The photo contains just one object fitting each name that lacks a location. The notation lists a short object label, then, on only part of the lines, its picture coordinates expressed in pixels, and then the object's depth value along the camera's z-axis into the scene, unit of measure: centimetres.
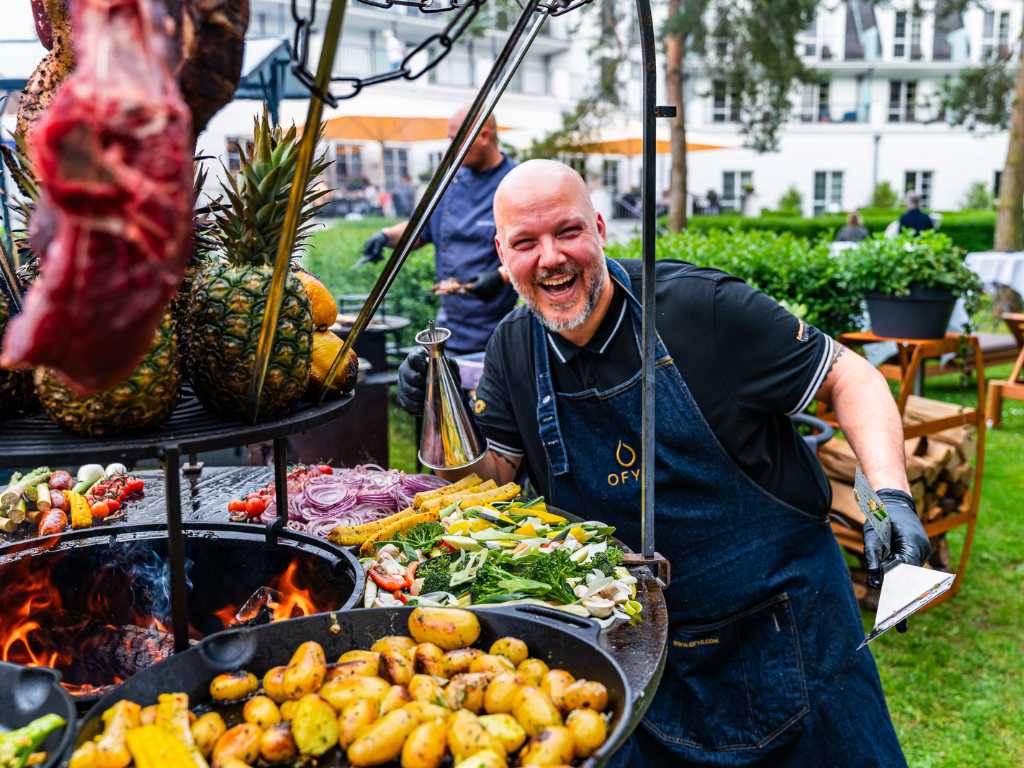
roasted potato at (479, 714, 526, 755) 117
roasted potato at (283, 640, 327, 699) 129
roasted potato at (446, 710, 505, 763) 114
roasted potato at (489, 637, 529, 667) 138
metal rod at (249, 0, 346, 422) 103
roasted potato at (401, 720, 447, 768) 115
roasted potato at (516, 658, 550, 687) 130
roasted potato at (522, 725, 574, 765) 111
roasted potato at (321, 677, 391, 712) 126
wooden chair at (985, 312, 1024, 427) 717
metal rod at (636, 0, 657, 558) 150
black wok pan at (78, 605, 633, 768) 124
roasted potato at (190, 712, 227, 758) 119
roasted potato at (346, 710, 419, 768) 117
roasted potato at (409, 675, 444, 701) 128
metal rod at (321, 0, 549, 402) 154
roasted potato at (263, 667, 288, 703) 130
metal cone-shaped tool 210
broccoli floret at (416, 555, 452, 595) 182
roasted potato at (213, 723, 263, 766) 117
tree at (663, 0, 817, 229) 1498
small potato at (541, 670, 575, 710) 124
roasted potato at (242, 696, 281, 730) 124
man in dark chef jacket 545
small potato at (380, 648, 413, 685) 133
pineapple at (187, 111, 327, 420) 144
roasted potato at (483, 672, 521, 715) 125
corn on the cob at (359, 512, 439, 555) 209
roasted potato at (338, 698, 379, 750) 121
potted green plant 534
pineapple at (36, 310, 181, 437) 130
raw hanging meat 78
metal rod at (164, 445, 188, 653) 132
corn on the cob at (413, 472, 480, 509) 249
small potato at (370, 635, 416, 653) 141
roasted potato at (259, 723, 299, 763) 119
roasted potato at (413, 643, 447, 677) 136
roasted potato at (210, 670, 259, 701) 132
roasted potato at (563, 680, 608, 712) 122
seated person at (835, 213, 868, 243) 1656
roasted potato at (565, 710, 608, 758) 114
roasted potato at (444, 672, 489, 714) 128
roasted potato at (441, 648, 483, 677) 137
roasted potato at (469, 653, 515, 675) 133
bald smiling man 230
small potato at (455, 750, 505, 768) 108
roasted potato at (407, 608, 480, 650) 143
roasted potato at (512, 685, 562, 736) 118
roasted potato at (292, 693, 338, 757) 120
